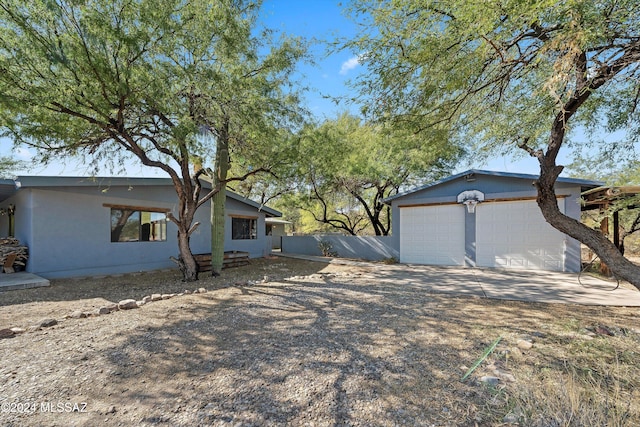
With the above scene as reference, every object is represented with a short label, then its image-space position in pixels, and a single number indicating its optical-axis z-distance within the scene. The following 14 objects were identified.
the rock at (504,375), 2.58
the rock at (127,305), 4.78
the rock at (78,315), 4.35
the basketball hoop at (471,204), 9.54
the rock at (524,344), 3.20
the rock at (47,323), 3.93
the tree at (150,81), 4.80
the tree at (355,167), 8.56
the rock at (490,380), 2.51
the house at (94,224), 7.67
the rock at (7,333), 3.55
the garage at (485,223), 8.42
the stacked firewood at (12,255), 7.55
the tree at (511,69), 3.01
